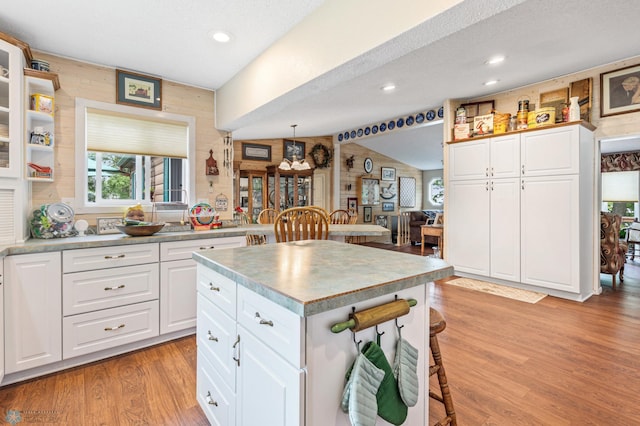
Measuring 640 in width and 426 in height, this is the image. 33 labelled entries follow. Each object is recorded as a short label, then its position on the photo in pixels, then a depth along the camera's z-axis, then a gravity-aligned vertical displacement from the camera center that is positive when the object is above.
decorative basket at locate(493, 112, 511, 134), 4.12 +1.19
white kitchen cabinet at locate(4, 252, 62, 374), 1.92 -0.64
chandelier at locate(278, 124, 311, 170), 6.20 +0.93
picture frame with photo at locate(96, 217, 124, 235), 2.63 -0.11
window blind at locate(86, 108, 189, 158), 2.82 +0.74
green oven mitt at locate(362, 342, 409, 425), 0.98 -0.58
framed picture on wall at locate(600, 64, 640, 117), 3.44 +1.38
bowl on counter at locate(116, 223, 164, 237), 2.43 -0.15
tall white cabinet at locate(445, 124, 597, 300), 3.52 +0.05
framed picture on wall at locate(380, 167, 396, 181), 9.08 +1.16
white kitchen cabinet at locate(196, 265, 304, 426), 0.92 -0.53
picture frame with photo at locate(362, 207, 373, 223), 8.52 -0.08
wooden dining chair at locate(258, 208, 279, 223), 5.09 -0.09
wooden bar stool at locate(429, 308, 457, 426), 1.43 -0.77
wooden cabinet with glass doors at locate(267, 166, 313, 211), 6.64 +0.53
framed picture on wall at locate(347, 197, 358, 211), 8.18 +0.24
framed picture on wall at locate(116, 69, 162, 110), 2.90 +1.16
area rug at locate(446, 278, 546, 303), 3.69 -0.98
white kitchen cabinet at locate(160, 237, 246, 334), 2.50 -0.60
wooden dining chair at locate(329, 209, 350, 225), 5.36 -0.13
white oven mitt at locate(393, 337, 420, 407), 1.02 -0.54
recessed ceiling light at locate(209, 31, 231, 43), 2.35 +1.34
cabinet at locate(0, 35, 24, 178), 2.05 +0.67
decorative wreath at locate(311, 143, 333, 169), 7.71 +1.40
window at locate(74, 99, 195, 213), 2.77 +0.54
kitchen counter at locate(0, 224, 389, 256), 1.98 -0.21
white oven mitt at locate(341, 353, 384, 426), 0.88 -0.53
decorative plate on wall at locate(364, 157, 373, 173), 8.61 +1.31
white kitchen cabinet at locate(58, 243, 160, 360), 2.14 -0.62
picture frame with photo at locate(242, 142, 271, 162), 6.79 +1.34
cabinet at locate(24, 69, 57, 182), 2.27 +0.67
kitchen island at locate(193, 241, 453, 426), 0.90 -0.39
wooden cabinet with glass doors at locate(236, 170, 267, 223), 6.38 +0.42
